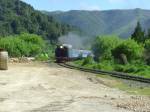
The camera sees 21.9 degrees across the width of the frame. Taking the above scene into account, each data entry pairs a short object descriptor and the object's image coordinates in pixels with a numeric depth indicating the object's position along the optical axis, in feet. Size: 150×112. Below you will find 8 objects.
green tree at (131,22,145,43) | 330.61
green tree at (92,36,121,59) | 347.37
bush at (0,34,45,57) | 369.64
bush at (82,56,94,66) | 192.03
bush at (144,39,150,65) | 183.26
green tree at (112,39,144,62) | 214.90
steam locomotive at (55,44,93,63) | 236.81
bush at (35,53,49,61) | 298.38
